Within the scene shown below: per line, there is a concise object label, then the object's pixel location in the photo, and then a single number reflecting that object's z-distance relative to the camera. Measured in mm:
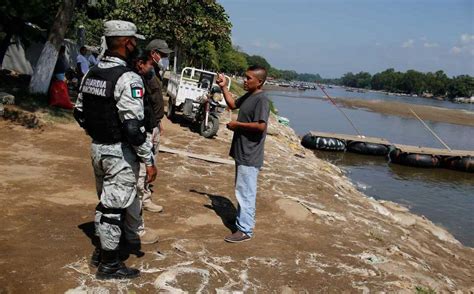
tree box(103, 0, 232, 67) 19672
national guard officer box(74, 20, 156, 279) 3340
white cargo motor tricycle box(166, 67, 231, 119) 12250
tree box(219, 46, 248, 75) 56678
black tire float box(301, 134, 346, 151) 21703
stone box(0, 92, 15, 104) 9720
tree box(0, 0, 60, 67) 10414
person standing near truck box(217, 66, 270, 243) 4660
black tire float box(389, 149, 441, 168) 20188
